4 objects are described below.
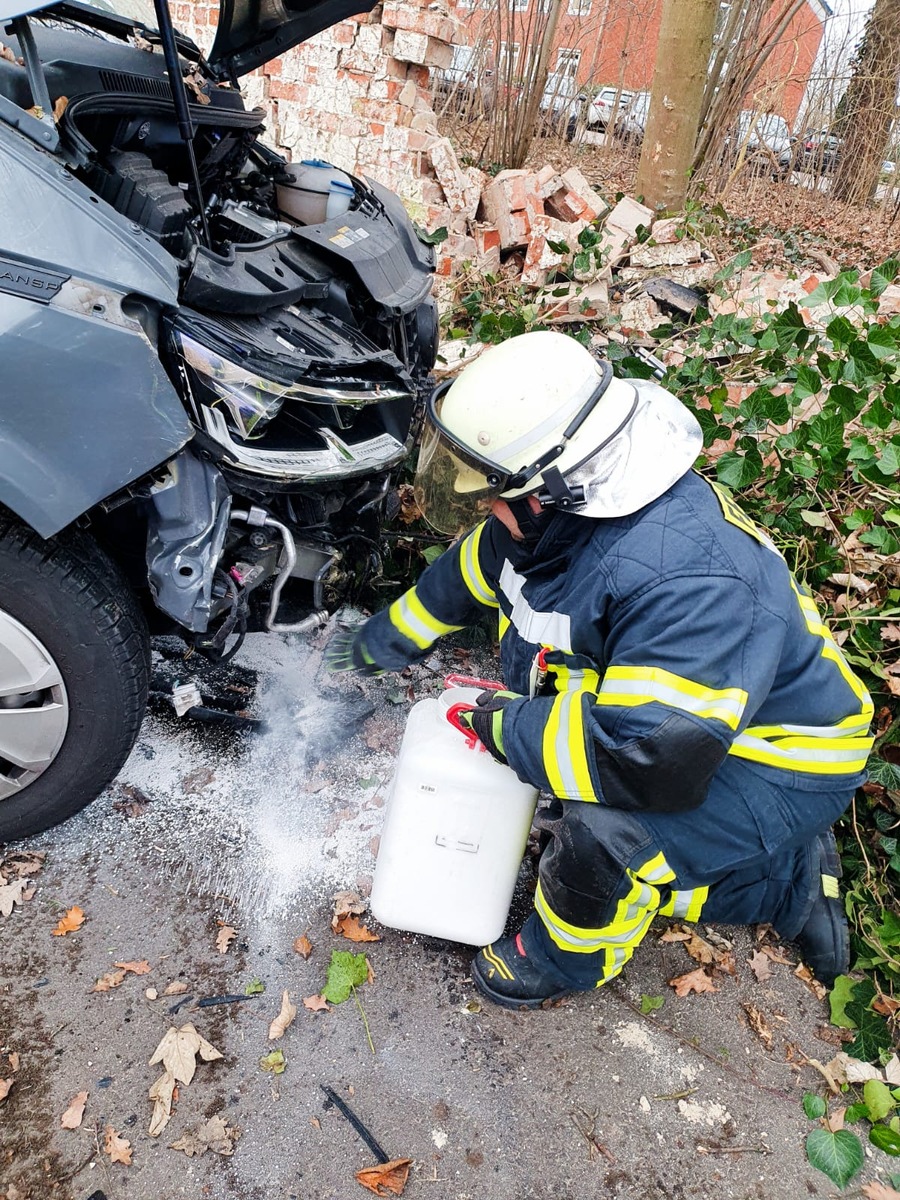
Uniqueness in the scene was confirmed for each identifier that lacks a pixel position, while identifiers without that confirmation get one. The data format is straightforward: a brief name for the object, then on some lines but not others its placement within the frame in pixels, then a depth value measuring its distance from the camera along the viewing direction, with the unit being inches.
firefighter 72.6
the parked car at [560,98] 334.3
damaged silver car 75.4
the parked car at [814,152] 352.2
